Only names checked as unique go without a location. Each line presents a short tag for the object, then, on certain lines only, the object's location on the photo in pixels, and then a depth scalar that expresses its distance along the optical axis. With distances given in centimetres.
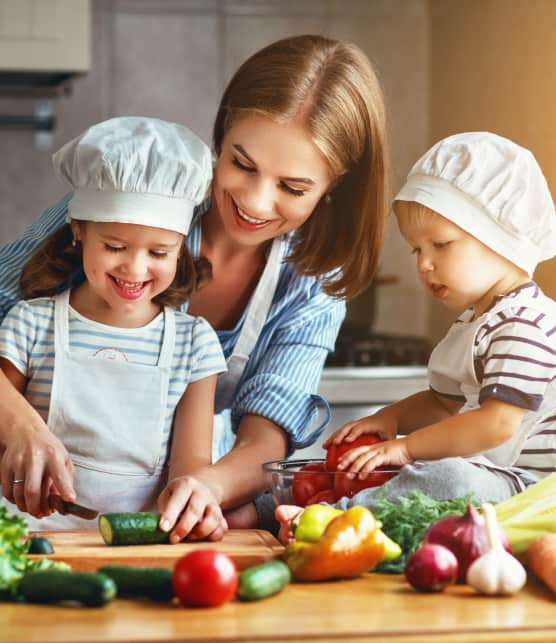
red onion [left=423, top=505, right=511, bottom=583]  157
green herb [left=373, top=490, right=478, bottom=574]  164
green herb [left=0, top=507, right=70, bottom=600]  150
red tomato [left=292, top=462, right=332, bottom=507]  180
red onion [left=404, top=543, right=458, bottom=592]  152
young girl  200
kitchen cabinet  370
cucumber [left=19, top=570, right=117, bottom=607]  146
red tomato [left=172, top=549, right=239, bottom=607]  146
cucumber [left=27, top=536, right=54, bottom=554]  166
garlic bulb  153
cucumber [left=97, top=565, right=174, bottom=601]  149
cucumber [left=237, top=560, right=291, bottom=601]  149
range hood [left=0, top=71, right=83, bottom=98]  402
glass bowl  179
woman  207
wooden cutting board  165
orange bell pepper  156
